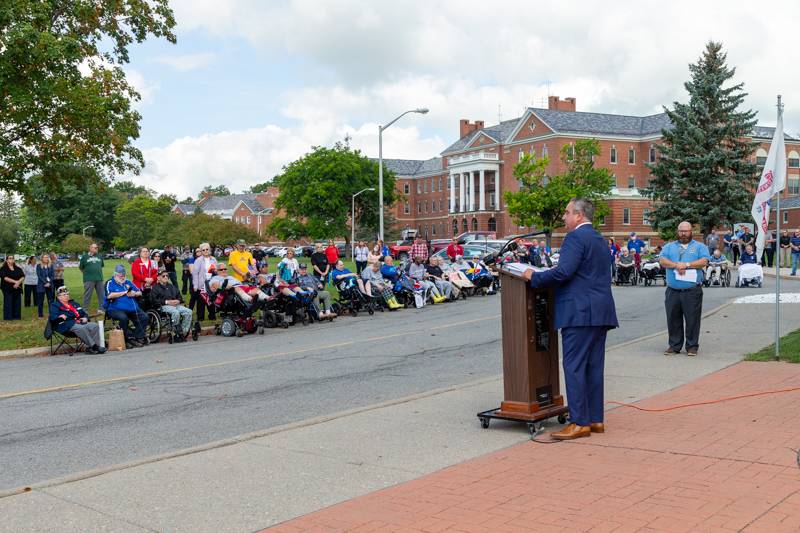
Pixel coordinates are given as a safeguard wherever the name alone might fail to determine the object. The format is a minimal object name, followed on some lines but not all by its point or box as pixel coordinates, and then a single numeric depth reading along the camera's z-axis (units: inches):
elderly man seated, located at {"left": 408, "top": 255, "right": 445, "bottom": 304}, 966.4
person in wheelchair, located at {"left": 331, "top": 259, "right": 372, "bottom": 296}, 872.4
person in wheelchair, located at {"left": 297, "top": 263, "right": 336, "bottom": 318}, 805.2
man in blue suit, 274.4
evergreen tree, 2288.4
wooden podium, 283.6
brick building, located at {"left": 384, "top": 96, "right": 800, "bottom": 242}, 3602.4
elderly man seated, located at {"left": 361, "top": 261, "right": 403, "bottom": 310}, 893.2
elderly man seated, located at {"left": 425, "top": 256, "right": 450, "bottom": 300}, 999.0
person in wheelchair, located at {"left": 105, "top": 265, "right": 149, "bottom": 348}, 643.5
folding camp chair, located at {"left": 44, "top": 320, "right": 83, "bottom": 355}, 606.0
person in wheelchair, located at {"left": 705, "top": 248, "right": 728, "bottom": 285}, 1155.9
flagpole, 441.5
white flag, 431.2
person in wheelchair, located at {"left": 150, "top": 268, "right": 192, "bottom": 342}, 668.7
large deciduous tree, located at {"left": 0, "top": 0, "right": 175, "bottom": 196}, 768.3
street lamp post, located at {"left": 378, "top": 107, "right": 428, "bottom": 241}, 1497.9
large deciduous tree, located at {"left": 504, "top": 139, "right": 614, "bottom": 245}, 2972.4
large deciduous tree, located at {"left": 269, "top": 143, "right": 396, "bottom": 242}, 3646.7
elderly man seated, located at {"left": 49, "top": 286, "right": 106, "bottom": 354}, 605.9
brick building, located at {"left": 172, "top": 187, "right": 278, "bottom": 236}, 6894.7
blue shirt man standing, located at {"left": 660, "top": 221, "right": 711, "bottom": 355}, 476.4
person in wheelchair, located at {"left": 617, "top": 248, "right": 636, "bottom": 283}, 1207.6
